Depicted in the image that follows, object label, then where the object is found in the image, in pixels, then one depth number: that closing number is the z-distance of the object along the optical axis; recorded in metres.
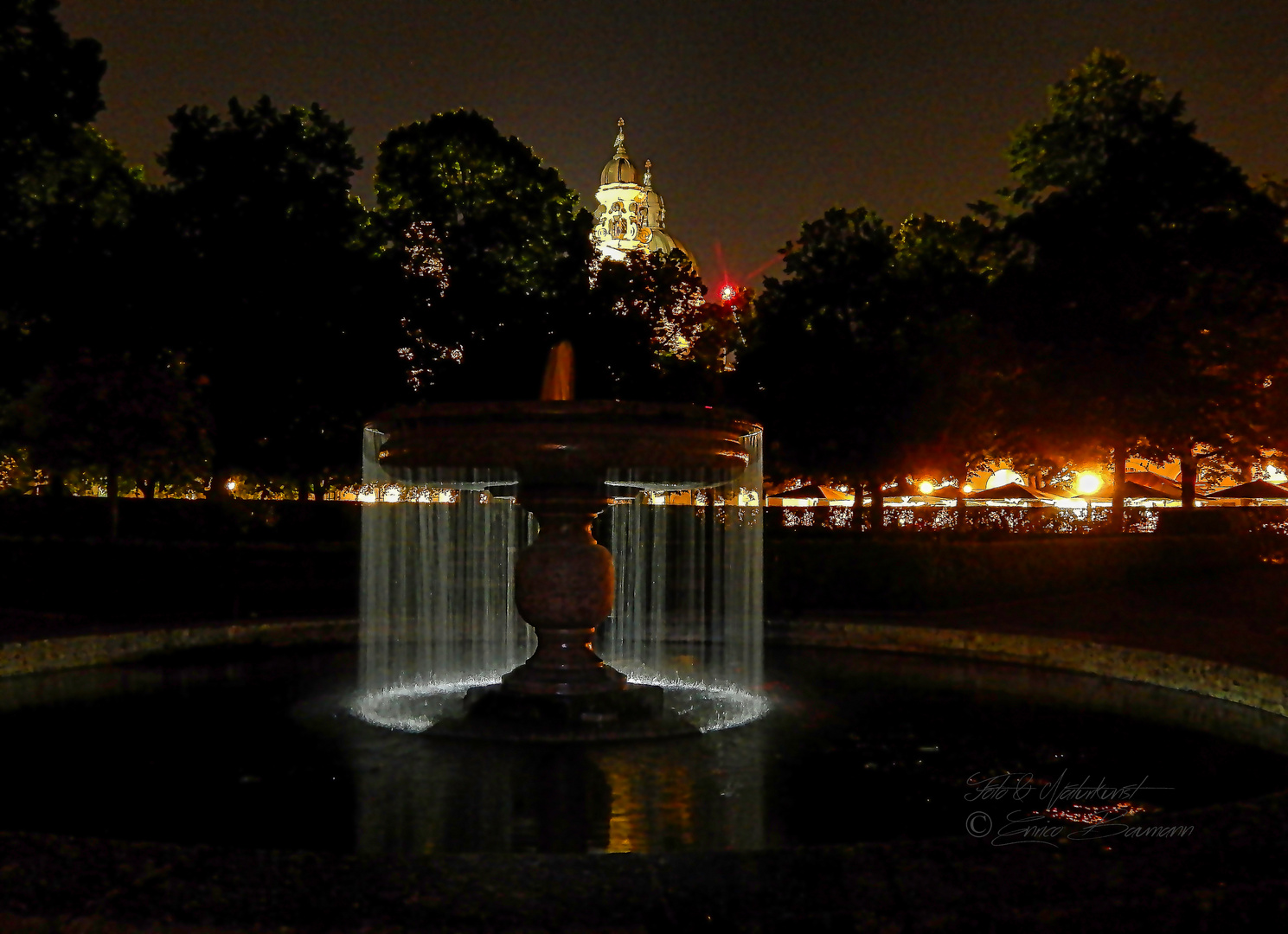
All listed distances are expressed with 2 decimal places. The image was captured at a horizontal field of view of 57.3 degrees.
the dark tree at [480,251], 29.64
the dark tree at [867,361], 30.48
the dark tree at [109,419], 24.41
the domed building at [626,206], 137.38
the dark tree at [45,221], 29.48
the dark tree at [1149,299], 27.08
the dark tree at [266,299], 29.84
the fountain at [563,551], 7.89
